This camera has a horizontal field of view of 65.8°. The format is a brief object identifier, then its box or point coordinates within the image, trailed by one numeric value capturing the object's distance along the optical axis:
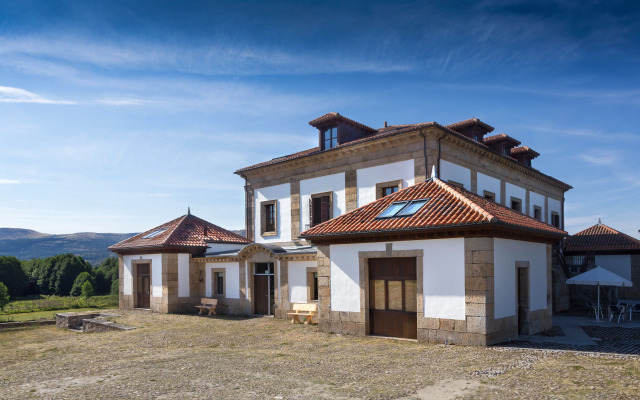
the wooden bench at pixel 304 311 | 17.70
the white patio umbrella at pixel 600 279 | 17.23
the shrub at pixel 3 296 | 26.33
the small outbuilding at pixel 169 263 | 22.84
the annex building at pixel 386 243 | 12.61
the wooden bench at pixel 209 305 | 21.58
